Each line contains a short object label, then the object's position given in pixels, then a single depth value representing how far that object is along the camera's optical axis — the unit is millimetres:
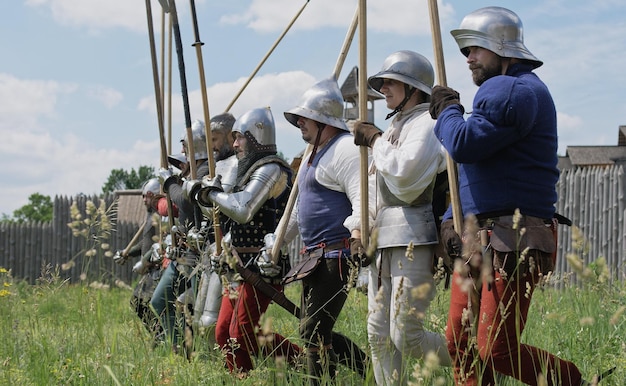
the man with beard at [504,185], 2785
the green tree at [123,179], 81188
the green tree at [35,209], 60875
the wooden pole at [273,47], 5559
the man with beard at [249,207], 4230
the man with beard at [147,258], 5758
